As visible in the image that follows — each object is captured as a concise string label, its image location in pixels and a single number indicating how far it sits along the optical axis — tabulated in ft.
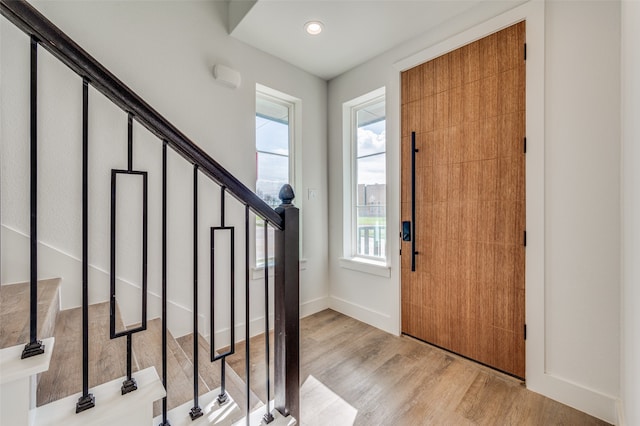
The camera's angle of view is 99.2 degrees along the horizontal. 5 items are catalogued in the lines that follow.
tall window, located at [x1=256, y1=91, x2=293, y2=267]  8.32
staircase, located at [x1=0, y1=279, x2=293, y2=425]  2.99
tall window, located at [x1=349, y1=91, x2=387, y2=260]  8.64
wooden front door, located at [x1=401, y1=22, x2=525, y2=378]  5.77
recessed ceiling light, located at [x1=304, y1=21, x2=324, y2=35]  6.78
